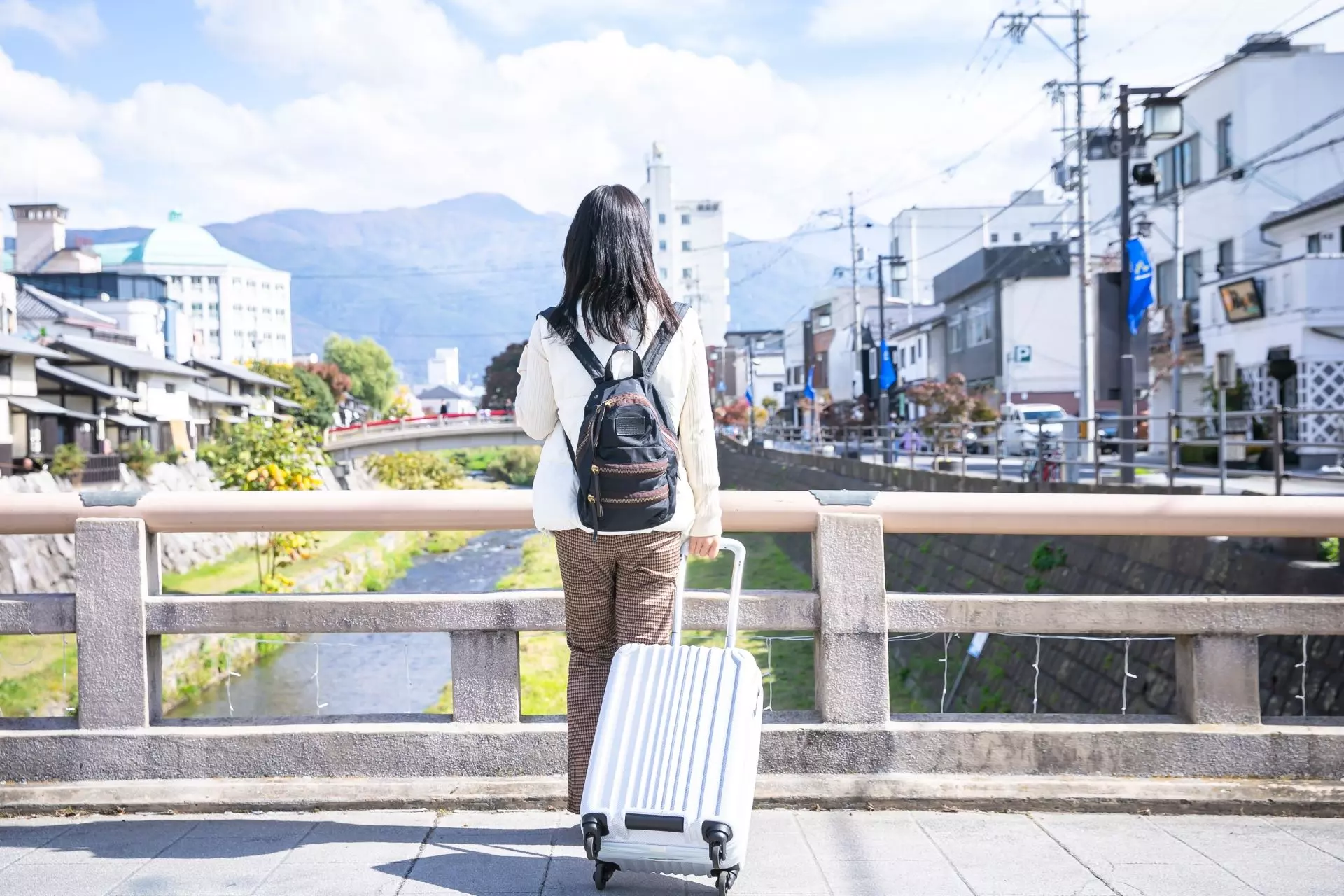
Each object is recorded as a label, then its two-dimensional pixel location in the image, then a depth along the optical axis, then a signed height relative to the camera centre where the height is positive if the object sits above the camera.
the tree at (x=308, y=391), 81.44 +2.91
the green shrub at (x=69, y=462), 35.16 -0.64
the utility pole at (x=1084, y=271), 25.91 +3.06
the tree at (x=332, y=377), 94.88 +4.40
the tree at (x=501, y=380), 96.81 +3.95
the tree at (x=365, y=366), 109.81 +5.88
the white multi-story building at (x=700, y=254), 127.94 +17.77
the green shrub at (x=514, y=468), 88.06 -2.73
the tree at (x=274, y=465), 21.06 -0.53
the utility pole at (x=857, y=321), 51.91 +4.97
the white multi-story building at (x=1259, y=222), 25.00 +4.96
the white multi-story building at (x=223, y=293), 138.12 +16.23
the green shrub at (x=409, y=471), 60.91 -1.94
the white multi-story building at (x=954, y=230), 75.31 +11.67
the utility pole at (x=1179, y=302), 32.84 +3.13
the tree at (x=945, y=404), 34.44 +0.47
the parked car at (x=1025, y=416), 32.31 +0.07
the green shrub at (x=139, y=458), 40.38 -0.66
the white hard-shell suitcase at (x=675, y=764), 3.20 -0.88
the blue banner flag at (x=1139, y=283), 17.86 +1.92
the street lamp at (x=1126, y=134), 16.89 +3.85
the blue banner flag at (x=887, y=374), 41.94 +1.59
